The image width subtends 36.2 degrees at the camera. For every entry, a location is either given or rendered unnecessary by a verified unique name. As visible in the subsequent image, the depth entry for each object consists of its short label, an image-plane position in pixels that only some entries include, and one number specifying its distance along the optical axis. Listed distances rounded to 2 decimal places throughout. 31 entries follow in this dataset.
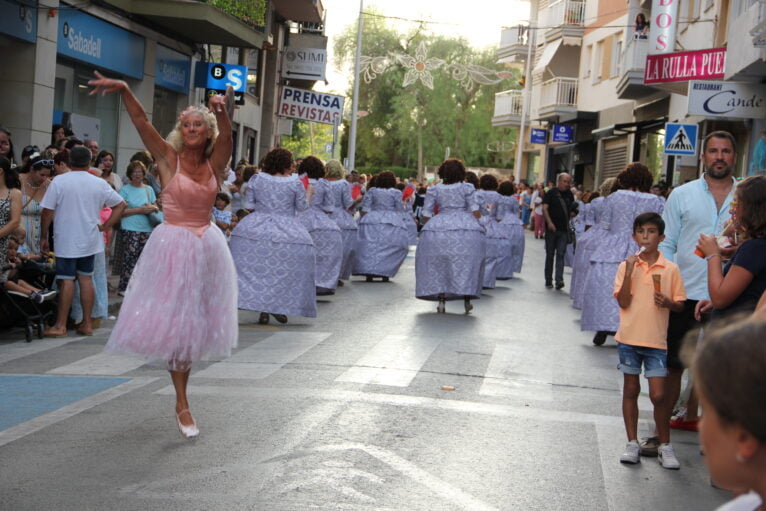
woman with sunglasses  11.49
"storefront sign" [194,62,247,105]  23.70
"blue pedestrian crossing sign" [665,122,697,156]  23.27
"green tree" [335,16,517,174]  67.75
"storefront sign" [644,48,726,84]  23.95
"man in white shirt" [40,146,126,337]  11.20
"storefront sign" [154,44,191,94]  24.59
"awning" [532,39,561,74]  50.56
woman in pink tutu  6.69
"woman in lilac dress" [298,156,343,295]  16.23
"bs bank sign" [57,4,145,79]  19.02
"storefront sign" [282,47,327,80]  39.72
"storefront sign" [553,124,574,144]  47.97
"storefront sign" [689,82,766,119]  21.78
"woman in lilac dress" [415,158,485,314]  15.00
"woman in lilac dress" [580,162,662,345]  12.05
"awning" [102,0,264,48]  22.38
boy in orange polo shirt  6.66
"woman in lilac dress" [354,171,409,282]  19.58
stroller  10.76
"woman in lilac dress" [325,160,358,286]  17.05
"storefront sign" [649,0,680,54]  30.06
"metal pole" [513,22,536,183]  58.19
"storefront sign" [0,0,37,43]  16.59
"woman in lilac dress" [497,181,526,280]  20.44
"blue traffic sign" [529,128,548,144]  53.28
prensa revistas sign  29.94
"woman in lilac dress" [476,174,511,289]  19.20
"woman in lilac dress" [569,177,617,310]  14.30
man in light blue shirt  7.21
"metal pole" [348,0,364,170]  50.44
